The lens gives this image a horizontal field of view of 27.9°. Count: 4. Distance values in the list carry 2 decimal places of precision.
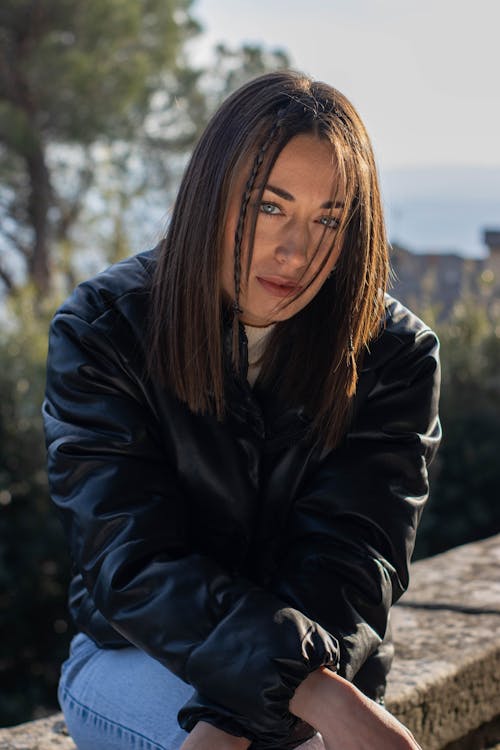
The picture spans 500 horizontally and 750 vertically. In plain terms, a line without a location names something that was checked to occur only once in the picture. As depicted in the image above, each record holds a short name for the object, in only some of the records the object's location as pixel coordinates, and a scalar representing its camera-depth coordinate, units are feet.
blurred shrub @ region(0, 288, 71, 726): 13.70
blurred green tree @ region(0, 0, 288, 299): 55.11
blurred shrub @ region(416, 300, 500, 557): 16.05
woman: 5.02
